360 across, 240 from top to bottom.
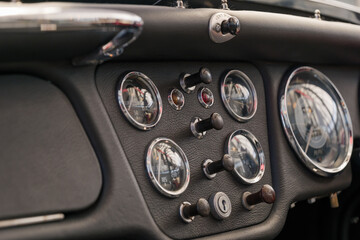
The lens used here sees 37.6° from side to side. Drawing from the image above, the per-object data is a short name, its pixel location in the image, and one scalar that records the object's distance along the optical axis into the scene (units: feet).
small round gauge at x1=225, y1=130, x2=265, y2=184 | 4.74
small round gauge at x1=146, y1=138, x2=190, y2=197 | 4.05
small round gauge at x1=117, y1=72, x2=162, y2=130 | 4.04
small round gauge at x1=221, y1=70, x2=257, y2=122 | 4.85
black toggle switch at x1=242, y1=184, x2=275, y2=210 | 4.45
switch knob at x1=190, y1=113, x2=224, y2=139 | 4.32
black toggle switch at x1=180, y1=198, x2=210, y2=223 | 4.02
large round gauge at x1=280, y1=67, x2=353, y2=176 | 5.23
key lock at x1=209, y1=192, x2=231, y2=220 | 4.27
